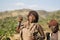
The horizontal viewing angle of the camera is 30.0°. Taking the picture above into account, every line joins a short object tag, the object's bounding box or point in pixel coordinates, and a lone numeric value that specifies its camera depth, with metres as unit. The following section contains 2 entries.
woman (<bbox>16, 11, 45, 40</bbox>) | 2.30
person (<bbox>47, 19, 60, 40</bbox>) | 2.42
